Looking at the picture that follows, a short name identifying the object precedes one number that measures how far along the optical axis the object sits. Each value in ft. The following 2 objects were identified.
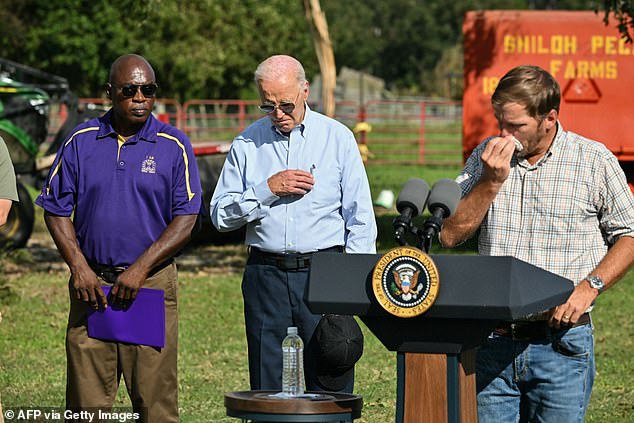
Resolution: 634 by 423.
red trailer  71.63
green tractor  70.58
